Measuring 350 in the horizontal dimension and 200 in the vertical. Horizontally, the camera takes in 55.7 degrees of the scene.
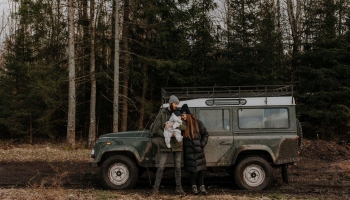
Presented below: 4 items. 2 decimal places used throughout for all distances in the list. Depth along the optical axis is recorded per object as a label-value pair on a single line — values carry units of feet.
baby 23.95
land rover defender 25.76
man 24.17
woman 24.18
